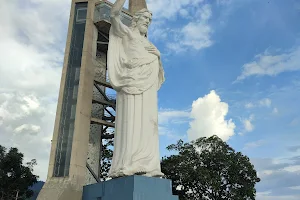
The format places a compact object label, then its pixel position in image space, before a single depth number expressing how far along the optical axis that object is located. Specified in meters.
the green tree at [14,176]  19.50
